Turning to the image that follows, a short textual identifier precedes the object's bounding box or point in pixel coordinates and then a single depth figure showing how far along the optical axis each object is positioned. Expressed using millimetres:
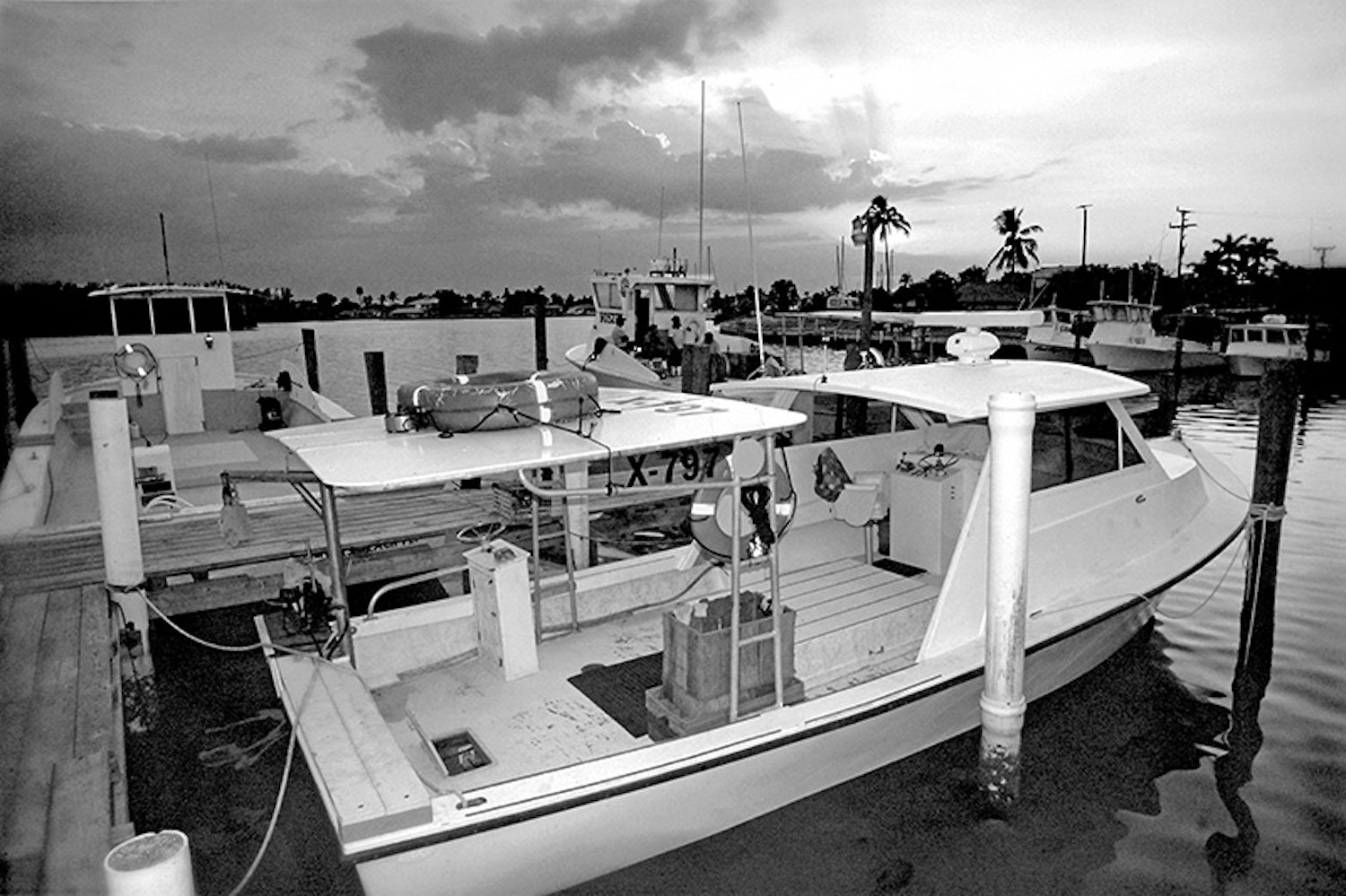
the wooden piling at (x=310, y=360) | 20628
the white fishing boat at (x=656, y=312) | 21266
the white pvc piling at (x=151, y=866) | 2199
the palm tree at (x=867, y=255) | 18438
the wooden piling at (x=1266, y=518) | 8048
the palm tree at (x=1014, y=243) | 64312
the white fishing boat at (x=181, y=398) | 12289
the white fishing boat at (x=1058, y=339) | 38550
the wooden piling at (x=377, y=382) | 14875
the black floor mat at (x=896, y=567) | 7000
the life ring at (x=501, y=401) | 4105
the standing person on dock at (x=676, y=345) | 20688
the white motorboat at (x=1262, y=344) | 33156
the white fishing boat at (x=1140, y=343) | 35344
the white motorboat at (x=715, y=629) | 3779
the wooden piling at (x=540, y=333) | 20867
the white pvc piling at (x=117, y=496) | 6309
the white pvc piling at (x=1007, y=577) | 4840
